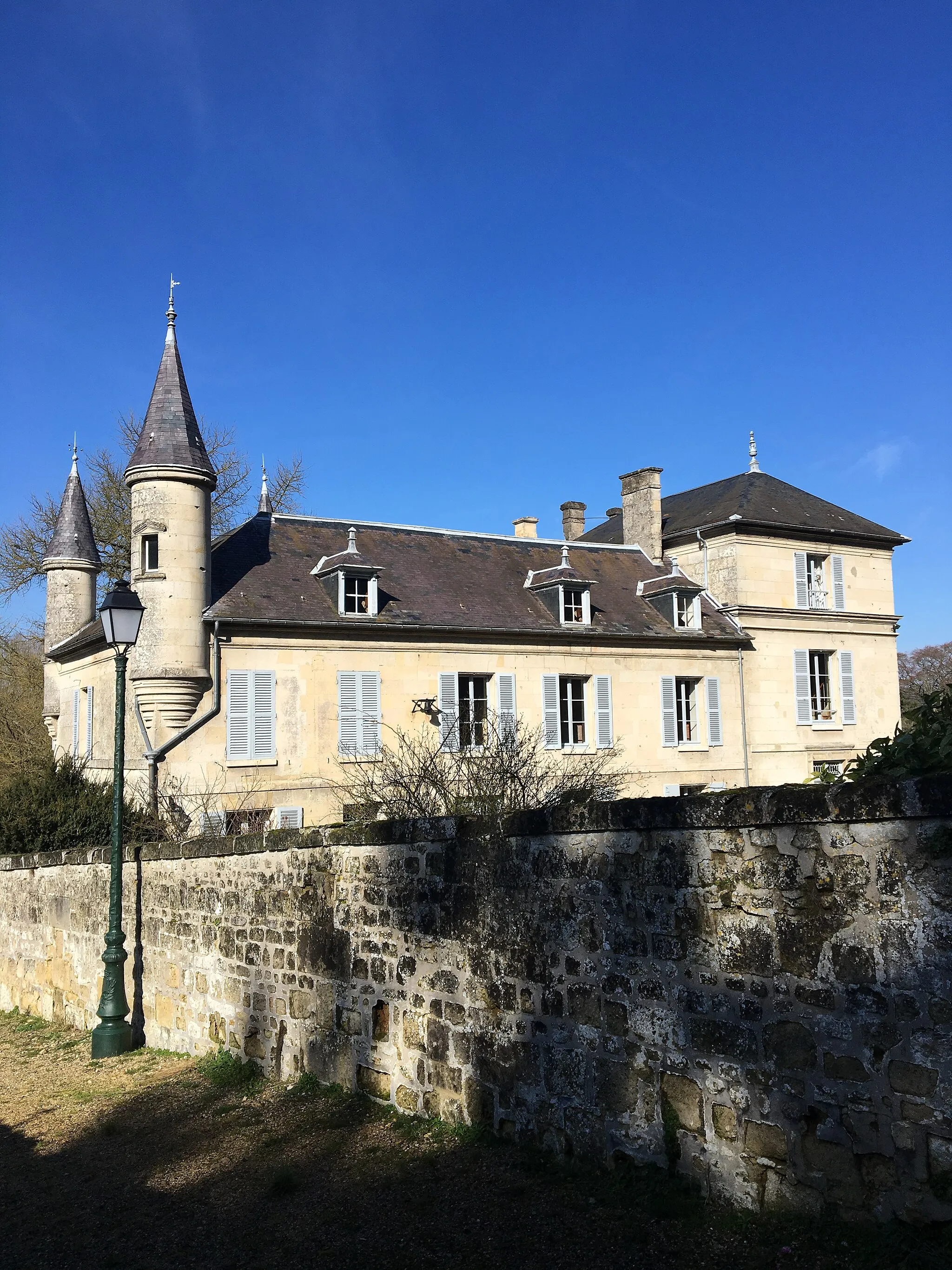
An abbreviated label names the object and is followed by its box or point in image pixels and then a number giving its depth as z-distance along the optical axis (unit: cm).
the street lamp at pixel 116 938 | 973
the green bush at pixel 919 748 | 402
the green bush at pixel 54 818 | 1445
